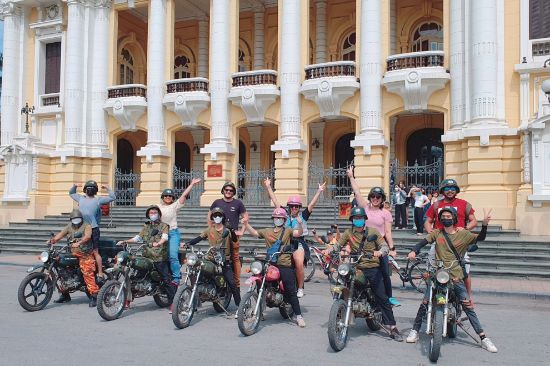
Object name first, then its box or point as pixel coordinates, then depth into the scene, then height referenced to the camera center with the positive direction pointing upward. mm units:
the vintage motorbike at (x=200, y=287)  7480 -1314
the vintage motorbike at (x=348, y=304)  6367 -1326
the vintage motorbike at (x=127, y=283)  8023 -1339
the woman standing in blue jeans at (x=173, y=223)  9234 -478
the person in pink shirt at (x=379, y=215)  7767 -255
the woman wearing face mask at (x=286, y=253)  7660 -793
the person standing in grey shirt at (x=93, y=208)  9492 -222
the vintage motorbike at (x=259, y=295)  7098 -1342
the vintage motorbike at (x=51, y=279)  8680 -1369
